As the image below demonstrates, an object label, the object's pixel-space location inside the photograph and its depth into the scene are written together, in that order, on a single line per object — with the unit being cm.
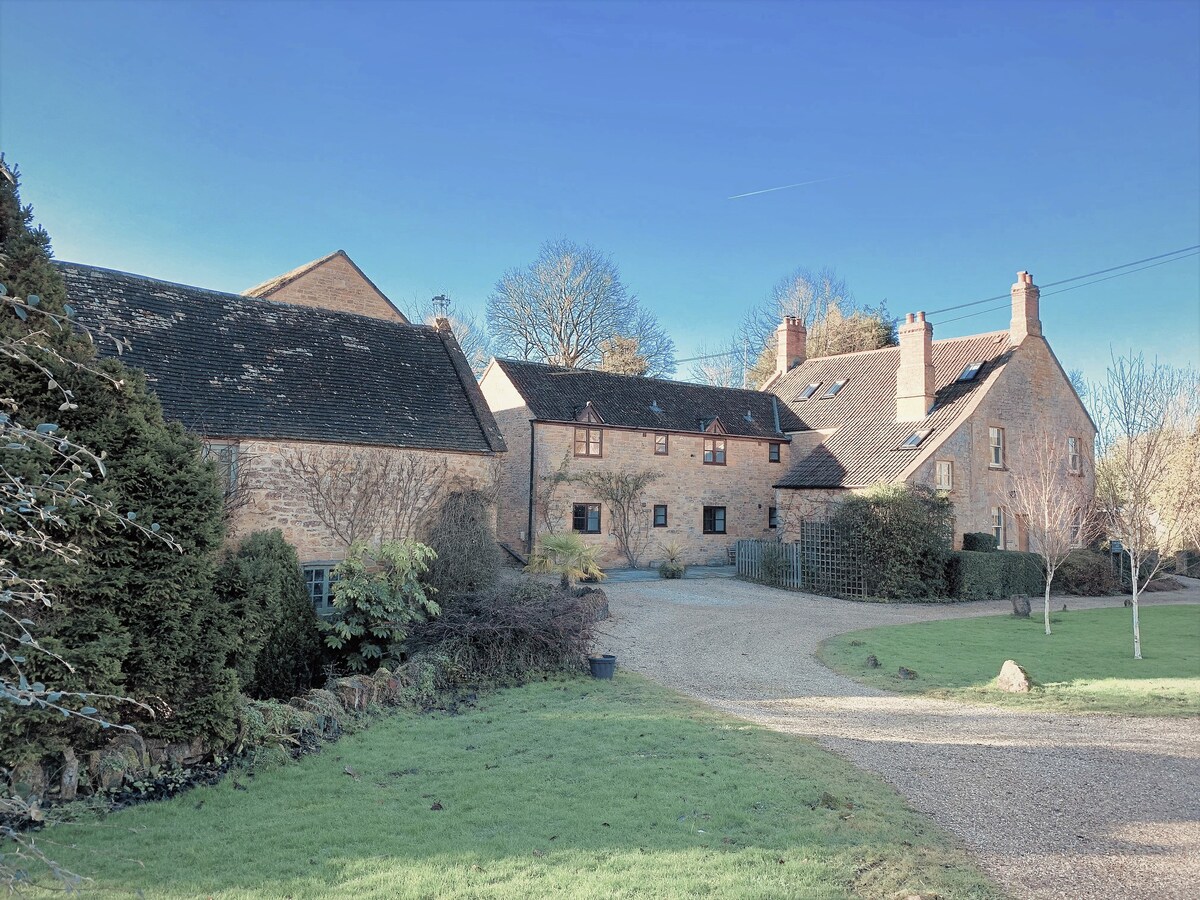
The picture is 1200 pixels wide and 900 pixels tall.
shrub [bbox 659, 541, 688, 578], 2800
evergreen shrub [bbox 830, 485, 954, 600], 2538
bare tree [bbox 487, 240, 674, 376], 4856
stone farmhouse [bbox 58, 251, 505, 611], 1781
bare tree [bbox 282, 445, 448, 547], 1866
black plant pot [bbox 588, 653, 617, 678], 1299
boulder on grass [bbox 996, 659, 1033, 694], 1288
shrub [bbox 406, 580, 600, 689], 1229
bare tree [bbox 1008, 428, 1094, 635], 1969
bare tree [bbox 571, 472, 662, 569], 3033
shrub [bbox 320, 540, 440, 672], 1238
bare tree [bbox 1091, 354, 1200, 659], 1950
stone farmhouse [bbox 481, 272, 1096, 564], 2930
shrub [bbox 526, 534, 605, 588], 2088
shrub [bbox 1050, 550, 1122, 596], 2906
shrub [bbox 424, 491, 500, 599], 1691
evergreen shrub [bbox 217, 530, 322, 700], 909
